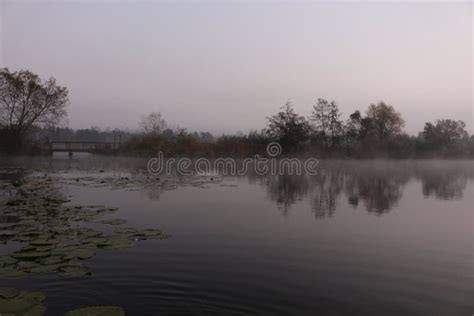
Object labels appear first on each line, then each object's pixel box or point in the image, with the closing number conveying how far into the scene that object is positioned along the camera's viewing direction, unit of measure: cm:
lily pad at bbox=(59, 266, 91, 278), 470
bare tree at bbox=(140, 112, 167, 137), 5034
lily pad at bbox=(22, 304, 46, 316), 349
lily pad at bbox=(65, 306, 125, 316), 346
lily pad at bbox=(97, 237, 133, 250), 598
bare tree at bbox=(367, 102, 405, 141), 4874
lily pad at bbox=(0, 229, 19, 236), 646
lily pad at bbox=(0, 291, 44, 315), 350
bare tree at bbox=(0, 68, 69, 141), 3488
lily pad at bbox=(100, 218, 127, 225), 770
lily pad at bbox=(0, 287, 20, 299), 382
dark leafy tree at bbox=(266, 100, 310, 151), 4075
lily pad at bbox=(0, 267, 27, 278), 453
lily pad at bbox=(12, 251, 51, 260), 521
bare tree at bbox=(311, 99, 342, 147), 4372
